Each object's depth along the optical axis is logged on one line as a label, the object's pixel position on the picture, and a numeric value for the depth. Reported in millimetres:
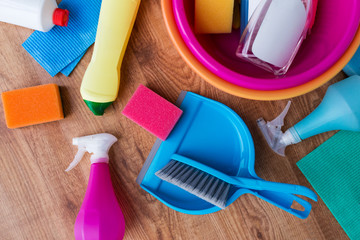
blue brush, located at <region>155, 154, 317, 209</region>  416
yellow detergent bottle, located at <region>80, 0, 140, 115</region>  447
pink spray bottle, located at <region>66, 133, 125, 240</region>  452
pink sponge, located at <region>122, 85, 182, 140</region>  467
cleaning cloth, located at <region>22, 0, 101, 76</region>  481
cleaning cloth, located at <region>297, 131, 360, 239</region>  482
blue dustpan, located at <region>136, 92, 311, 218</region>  487
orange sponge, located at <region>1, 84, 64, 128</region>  482
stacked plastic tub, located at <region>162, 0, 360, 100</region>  369
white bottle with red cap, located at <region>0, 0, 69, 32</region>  445
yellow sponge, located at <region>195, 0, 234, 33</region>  421
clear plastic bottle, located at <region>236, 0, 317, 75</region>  387
